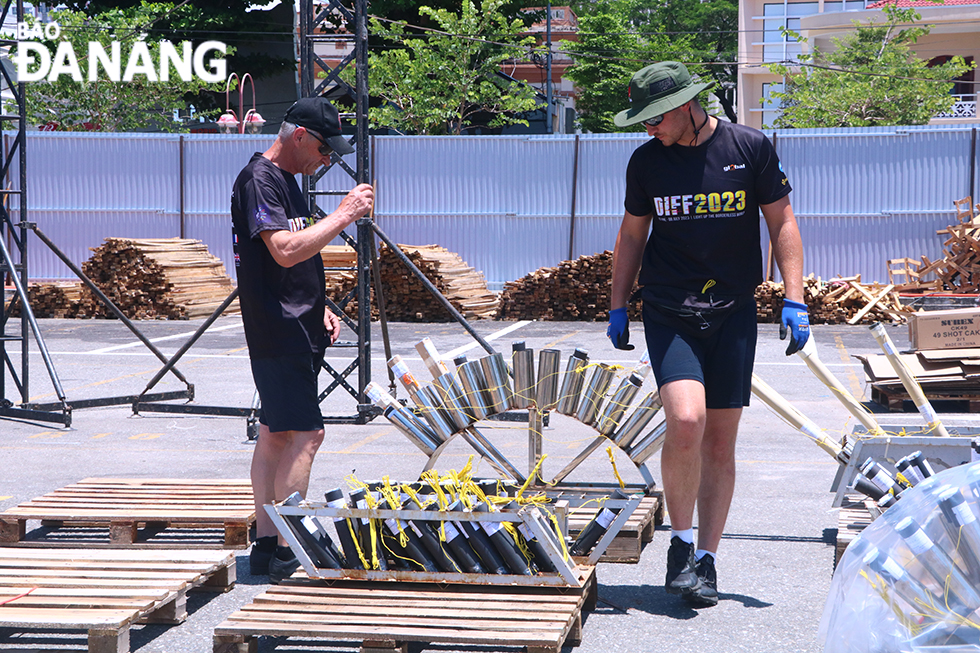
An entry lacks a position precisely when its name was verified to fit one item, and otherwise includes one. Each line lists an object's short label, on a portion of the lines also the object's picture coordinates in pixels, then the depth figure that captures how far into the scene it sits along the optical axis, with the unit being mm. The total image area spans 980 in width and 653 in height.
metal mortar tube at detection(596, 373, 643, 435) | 4953
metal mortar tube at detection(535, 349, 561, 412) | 4945
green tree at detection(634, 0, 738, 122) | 57875
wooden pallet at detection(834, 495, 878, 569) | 4668
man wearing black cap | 4570
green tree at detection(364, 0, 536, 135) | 32688
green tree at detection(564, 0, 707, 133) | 46094
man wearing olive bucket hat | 4293
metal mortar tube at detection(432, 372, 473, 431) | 5047
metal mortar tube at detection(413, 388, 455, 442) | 5086
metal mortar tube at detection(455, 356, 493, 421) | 4996
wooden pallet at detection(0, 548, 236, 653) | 3723
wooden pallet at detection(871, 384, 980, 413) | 10164
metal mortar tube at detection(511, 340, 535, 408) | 4996
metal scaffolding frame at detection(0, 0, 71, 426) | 9461
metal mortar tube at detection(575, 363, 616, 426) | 4941
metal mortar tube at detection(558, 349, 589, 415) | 4953
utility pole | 42053
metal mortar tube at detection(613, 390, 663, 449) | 4965
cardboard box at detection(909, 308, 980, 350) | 10305
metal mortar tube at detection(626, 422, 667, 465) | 5164
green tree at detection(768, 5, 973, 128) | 31516
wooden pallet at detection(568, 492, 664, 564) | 5027
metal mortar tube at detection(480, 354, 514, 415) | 5016
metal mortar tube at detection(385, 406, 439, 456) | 5141
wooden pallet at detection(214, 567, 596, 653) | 3607
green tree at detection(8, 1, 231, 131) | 32125
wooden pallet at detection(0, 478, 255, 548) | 5328
